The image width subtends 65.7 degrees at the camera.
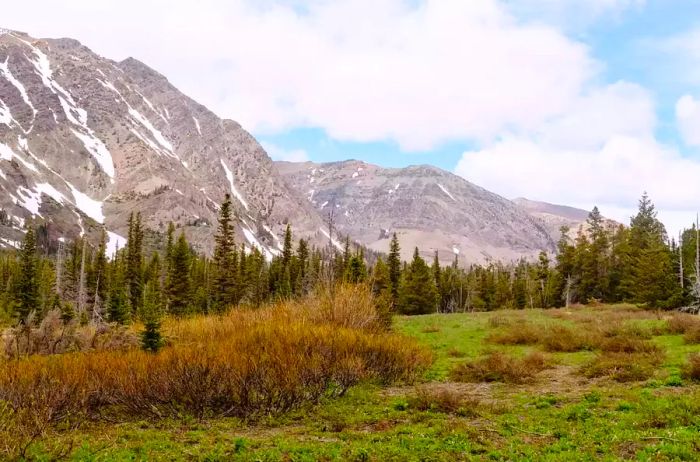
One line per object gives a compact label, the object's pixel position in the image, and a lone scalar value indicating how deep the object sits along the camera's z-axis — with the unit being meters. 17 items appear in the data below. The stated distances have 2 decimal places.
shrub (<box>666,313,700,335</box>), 26.34
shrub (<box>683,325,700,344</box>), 23.25
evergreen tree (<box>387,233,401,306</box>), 73.62
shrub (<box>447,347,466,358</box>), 24.68
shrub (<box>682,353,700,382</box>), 15.94
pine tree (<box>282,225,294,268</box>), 82.81
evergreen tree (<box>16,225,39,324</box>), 57.44
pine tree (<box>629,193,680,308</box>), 45.84
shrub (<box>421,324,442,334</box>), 35.46
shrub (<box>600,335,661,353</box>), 21.30
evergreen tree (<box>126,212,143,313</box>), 73.62
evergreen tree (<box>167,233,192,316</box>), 63.38
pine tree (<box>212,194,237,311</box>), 56.22
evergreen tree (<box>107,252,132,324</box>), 56.94
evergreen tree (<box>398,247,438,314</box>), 71.31
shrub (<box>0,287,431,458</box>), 13.77
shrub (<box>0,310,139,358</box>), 18.56
